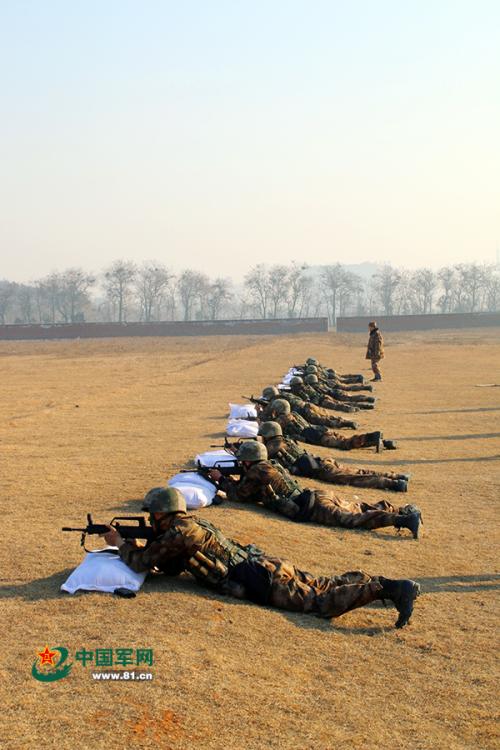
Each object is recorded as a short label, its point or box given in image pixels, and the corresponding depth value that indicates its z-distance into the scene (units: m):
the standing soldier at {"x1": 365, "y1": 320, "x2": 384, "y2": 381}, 27.84
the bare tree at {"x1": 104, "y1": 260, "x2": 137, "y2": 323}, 112.44
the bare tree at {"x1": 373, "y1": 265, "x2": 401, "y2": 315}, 120.62
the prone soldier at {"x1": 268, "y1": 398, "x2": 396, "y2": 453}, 14.73
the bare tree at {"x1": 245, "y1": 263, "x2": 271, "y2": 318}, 120.94
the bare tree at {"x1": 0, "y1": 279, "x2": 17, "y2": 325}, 108.06
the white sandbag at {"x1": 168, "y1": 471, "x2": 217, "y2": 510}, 9.45
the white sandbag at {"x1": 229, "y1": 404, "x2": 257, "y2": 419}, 16.97
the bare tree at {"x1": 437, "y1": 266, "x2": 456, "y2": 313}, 120.35
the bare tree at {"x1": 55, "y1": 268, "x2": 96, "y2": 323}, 114.12
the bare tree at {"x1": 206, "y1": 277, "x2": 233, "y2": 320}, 115.94
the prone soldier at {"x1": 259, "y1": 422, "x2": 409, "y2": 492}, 11.26
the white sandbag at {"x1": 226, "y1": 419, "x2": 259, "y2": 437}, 14.91
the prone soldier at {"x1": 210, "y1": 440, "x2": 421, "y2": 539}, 9.42
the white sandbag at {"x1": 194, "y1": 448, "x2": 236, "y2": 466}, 10.67
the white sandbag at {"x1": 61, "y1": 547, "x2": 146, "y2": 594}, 6.65
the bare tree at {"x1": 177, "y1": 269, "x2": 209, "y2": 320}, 123.69
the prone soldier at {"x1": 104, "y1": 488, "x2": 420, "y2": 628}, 6.57
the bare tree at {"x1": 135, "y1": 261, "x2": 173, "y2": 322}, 121.44
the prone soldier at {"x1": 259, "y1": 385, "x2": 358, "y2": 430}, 16.92
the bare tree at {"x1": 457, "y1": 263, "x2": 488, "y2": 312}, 122.38
